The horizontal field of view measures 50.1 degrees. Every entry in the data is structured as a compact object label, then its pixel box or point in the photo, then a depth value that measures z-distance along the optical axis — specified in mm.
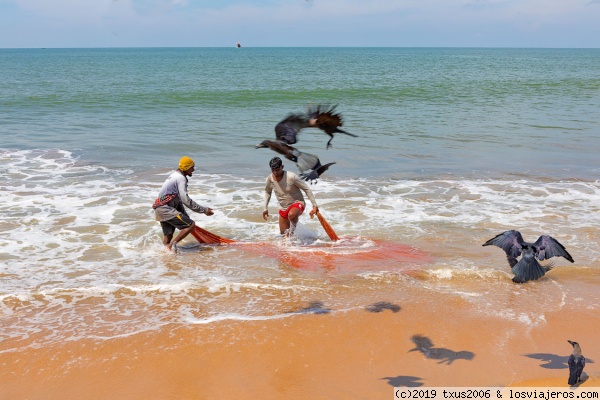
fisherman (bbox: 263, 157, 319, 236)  7707
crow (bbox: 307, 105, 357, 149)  5477
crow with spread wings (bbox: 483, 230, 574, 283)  6320
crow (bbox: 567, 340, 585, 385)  4379
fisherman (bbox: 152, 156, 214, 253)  7465
